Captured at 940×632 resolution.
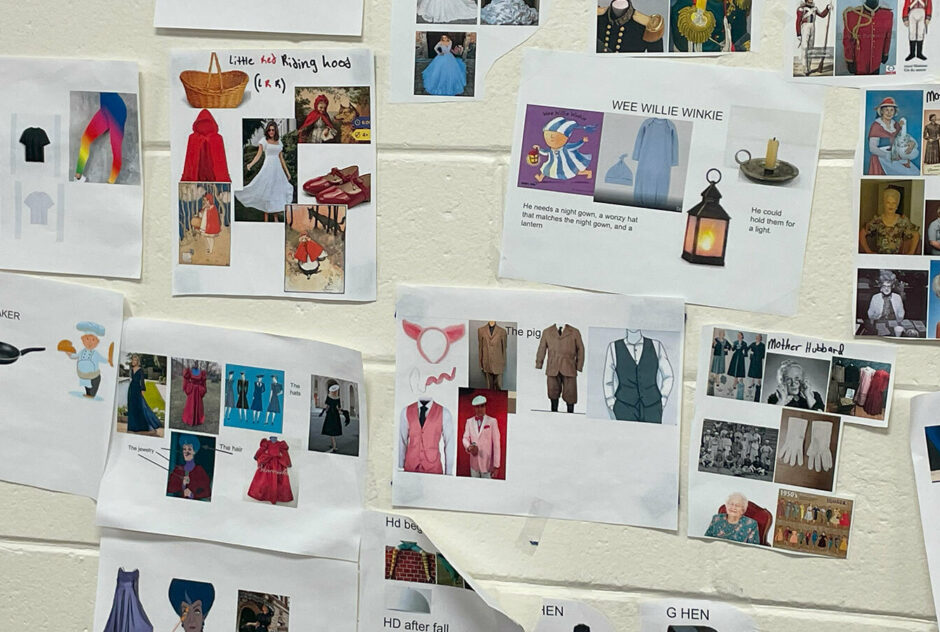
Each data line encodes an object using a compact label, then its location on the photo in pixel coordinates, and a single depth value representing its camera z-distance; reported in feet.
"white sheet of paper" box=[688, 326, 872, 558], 2.82
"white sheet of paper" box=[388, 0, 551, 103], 2.82
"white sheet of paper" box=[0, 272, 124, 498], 3.13
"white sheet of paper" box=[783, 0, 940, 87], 2.68
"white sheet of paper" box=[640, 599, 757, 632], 2.95
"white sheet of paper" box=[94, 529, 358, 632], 3.12
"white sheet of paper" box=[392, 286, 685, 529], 2.91
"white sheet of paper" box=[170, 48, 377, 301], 2.92
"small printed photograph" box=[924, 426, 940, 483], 2.80
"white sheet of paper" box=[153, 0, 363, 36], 2.87
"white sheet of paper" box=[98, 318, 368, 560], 3.05
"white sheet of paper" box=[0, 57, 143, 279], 3.00
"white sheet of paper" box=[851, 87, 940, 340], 2.71
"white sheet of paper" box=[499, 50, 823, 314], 2.77
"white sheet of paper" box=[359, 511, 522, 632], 3.05
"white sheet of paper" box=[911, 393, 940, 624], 2.80
